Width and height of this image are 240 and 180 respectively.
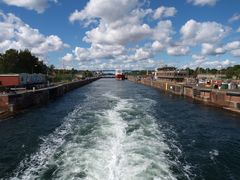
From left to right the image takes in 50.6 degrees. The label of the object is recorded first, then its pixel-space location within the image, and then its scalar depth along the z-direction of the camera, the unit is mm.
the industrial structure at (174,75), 143138
